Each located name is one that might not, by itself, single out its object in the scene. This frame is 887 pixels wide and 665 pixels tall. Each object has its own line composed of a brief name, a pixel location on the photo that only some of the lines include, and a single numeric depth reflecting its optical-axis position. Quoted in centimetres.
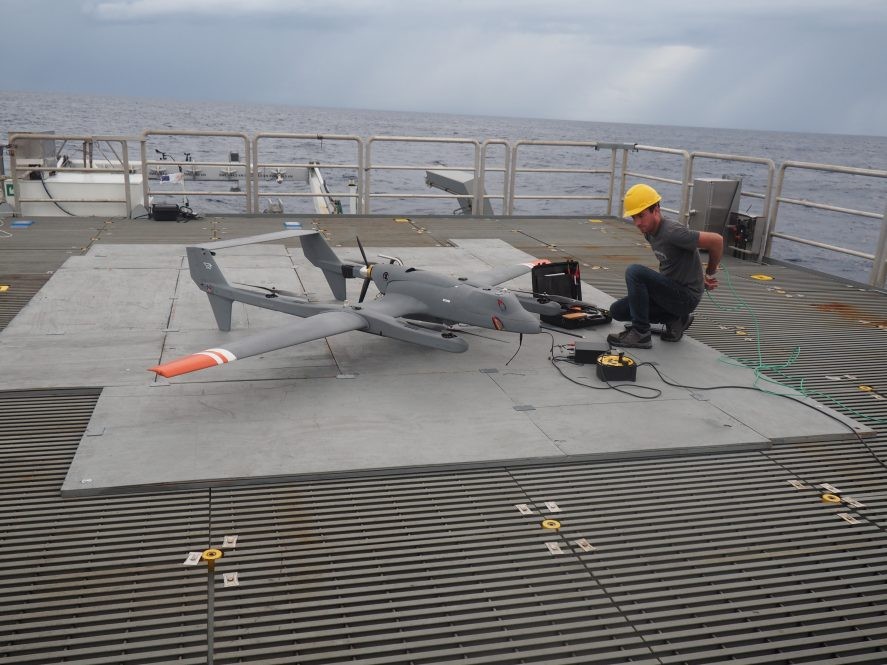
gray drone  609
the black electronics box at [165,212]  1317
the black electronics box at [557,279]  790
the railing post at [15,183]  1279
